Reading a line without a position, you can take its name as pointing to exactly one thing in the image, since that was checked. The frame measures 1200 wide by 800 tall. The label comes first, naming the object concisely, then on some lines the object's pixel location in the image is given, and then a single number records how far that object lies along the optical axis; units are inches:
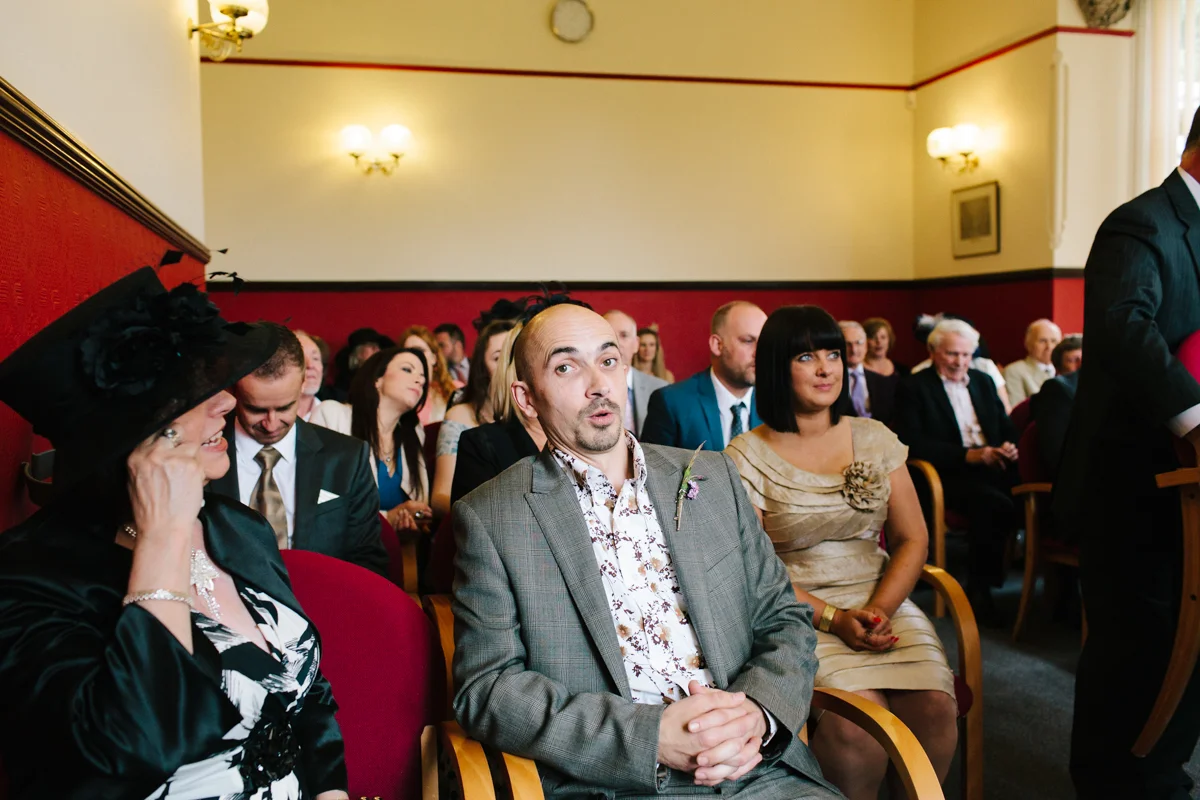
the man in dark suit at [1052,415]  165.3
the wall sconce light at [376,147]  323.3
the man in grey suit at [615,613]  65.4
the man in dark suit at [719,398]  136.7
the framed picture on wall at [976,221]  321.1
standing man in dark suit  87.8
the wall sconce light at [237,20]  197.5
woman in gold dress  92.3
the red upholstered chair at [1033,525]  164.2
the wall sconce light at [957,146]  328.5
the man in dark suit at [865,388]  240.4
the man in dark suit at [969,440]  181.5
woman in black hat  46.7
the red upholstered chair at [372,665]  70.7
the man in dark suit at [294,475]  100.3
